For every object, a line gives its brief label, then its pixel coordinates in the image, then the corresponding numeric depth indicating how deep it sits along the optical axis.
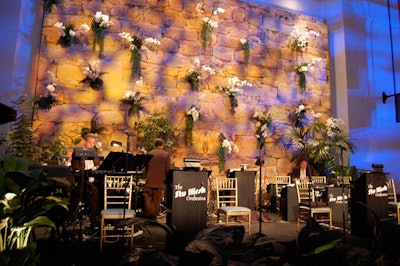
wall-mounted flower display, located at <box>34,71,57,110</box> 6.66
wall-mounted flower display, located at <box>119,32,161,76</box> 7.45
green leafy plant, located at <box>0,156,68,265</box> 2.37
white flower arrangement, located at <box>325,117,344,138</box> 8.48
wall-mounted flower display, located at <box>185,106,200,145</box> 7.71
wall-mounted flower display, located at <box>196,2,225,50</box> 8.20
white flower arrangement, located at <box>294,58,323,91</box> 8.95
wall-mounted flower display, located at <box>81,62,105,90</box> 6.96
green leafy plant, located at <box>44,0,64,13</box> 6.96
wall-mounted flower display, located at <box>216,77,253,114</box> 8.13
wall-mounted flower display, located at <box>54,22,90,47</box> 6.90
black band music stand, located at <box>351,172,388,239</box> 4.80
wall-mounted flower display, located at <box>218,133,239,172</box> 7.90
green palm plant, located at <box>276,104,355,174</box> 8.01
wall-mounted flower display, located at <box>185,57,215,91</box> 7.88
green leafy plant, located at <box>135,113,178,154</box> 7.04
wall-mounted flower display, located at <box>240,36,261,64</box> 8.55
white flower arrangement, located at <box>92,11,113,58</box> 7.14
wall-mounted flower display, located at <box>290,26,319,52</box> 8.98
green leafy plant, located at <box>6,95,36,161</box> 5.27
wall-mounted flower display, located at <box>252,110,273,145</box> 8.27
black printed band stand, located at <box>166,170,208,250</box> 4.14
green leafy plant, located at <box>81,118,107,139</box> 6.82
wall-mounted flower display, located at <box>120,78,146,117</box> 7.25
